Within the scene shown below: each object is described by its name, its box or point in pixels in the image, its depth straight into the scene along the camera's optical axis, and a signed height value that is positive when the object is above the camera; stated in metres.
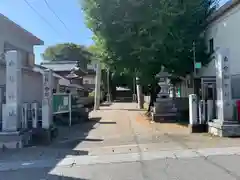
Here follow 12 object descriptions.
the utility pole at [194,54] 11.84 +2.45
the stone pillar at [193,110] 8.88 -0.70
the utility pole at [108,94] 35.87 +0.17
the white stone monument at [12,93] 7.02 +0.12
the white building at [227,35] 10.10 +3.38
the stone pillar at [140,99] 21.66 -0.45
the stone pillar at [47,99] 7.84 -0.12
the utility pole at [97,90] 20.98 +0.60
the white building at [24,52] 9.67 +2.38
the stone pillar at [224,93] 8.03 +0.05
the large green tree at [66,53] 43.80 +9.76
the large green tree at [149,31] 11.10 +3.78
